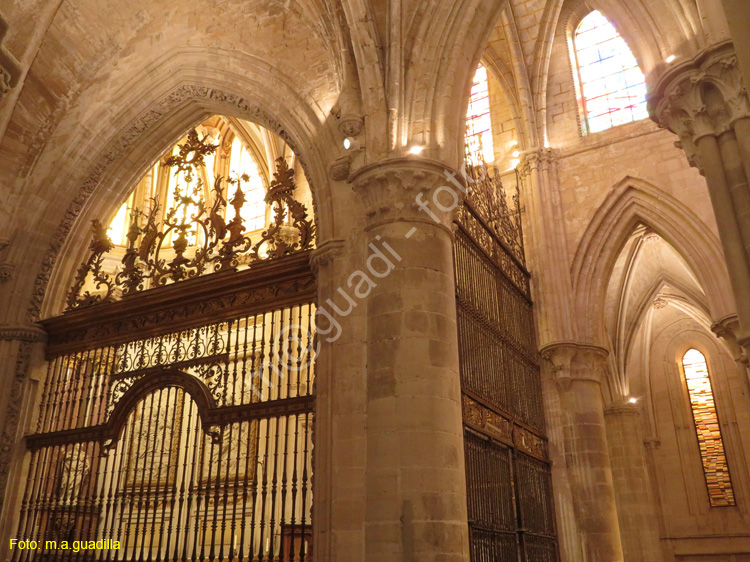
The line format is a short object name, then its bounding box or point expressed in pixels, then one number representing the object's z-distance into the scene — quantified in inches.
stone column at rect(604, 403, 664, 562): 643.5
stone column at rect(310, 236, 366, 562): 271.4
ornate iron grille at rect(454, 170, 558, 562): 325.4
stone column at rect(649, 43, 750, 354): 239.5
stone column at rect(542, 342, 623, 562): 422.3
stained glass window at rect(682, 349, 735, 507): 765.3
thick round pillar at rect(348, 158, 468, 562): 251.3
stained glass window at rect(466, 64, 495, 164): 549.4
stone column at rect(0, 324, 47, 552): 385.4
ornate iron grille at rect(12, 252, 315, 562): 328.2
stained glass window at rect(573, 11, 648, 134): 529.3
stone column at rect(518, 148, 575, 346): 469.7
